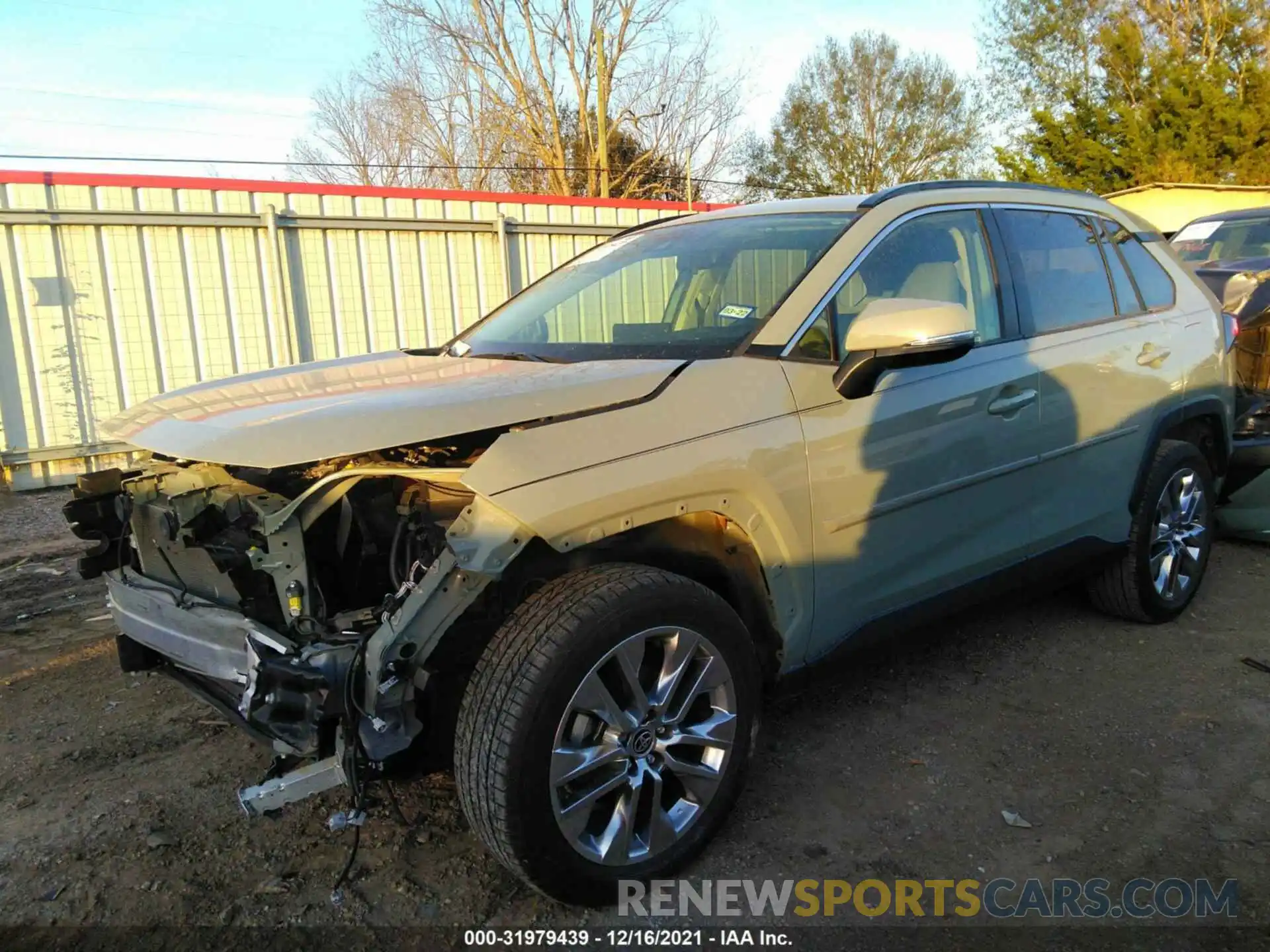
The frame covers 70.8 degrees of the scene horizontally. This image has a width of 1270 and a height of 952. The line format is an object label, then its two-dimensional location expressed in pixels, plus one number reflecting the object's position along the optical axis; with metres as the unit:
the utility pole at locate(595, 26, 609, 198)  24.75
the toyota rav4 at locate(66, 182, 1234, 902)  2.14
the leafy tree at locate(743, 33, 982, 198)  32.75
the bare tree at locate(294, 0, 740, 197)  24.64
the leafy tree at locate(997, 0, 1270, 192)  24.45
